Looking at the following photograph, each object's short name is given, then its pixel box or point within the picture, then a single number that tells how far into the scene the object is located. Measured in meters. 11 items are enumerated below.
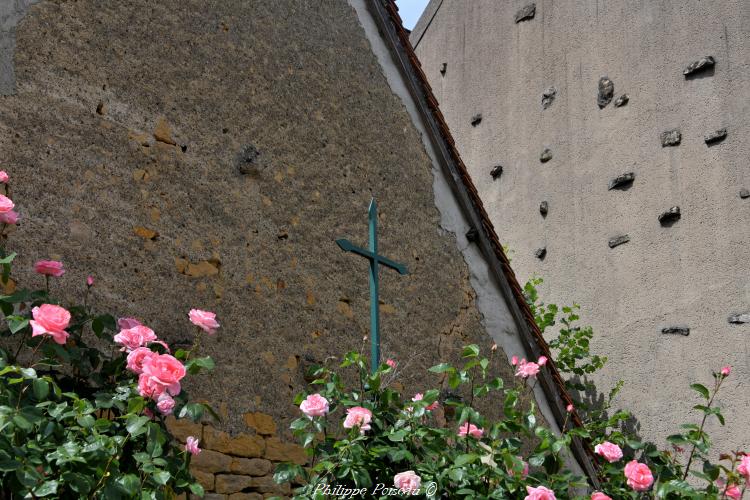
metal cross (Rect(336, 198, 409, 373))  4.03
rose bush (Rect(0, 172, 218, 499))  2.58
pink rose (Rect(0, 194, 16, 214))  2.96
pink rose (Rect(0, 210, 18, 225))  3.00
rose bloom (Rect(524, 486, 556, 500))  3.09
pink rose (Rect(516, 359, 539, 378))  3.82
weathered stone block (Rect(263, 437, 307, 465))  3.93
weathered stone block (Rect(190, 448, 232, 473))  3.65
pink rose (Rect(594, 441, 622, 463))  3.62
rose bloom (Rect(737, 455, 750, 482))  3.47
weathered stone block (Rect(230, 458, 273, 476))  3.79
